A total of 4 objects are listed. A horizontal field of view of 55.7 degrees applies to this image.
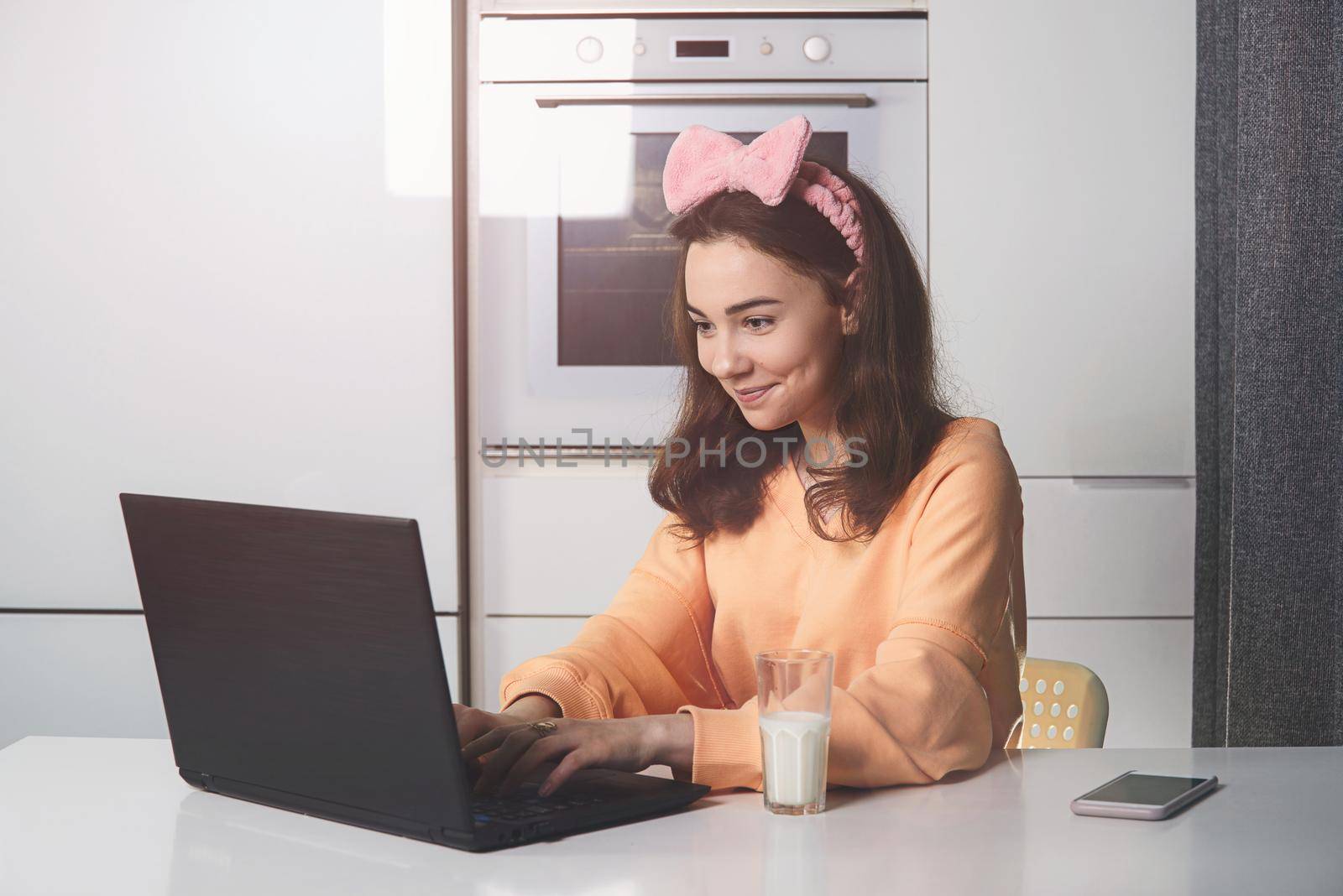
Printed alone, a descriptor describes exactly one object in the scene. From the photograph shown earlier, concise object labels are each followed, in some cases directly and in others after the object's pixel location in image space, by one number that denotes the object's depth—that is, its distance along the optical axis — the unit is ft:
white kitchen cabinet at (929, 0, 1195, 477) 6.75
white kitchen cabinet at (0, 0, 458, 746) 6.86
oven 6.79
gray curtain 5.15
